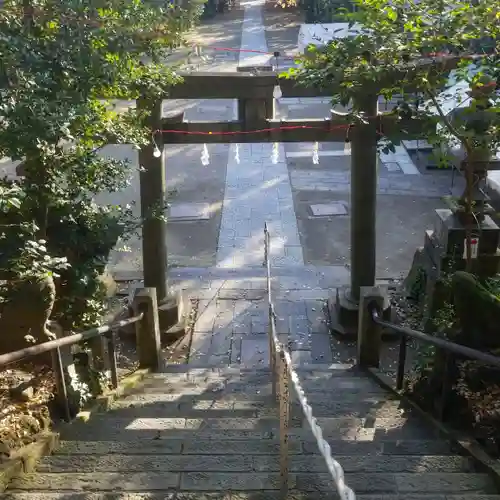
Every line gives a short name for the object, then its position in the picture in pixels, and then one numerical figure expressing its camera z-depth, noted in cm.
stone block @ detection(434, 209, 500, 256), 761
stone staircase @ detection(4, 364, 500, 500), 343
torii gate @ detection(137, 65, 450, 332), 759
